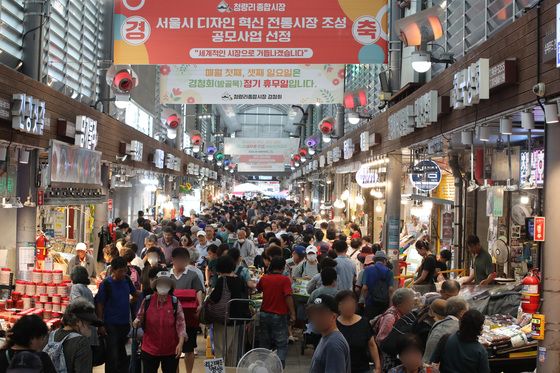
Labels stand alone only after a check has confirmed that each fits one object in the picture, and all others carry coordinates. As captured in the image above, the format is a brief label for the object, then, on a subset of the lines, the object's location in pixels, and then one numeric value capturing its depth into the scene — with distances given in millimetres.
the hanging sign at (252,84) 14883
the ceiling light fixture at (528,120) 7574
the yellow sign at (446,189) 16491
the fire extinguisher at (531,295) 7816
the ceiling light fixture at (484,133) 9477
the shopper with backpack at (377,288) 9805
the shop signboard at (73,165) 11687
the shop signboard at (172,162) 24675
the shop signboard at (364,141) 17047
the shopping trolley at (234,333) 8508
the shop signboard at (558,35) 6332
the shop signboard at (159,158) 22052
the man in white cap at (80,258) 12674
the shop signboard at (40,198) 11914
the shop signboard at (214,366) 6086
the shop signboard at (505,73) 7699
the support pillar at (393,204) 15375
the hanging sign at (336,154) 22594
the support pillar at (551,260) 7023
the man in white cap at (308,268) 11344
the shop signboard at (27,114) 9680
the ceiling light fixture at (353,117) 18219
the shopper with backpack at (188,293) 8438
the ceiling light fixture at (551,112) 6836
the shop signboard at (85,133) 12922
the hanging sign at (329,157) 24562
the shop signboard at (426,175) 12430
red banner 13703
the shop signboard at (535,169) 8938
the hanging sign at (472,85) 8297
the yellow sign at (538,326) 7098
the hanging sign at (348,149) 19642
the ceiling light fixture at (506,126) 8445
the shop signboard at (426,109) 10734
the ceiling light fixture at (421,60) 10635
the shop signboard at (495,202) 12516
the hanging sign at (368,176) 17609
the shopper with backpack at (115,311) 8070
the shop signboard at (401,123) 12312
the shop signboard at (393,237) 15266
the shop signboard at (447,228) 14828
